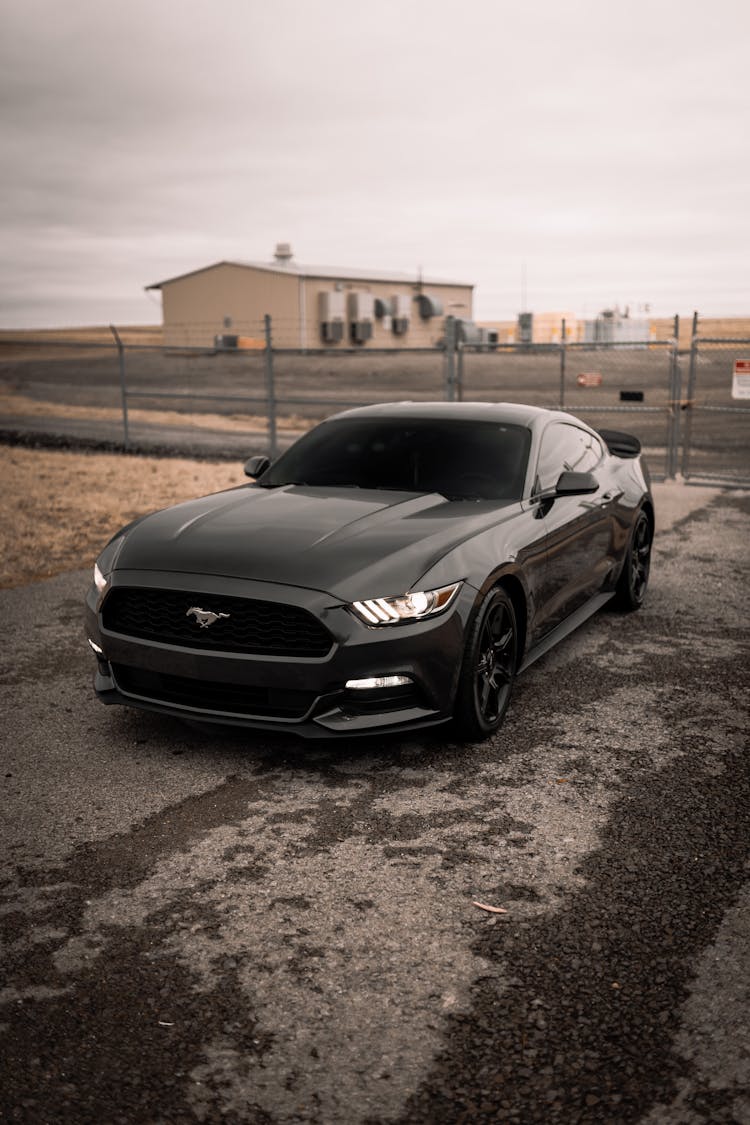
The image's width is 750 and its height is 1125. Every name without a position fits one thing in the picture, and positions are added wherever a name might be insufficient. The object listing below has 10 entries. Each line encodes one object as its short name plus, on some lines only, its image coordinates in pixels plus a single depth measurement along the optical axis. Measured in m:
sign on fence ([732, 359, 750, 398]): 13.89
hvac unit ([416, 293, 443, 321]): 54.19
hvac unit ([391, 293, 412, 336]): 52.66
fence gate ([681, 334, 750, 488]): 14.36
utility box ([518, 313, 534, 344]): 54.88
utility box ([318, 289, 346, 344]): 47.75
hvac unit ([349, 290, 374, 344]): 49.25
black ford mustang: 4.24
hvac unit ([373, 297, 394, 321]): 50.84
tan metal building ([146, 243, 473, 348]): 47.84
